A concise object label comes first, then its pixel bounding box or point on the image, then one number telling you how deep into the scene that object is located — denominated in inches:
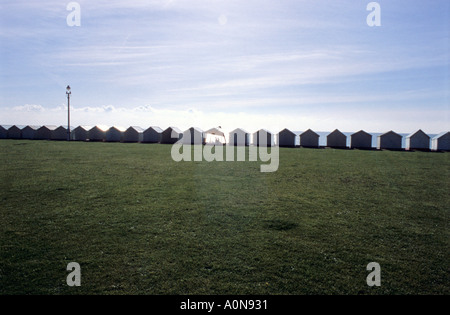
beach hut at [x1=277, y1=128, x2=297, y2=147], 2031.3
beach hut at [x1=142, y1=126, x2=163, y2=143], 2185.0
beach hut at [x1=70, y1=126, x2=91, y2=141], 2258.9
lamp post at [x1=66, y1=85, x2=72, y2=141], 1759.2
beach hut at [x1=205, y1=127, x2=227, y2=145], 2110.0
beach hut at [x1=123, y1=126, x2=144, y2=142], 2217.0
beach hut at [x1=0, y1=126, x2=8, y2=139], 2301.9
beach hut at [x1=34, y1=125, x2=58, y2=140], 2247.8
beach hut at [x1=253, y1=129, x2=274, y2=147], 2015.3
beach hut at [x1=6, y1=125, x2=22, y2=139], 2284.7
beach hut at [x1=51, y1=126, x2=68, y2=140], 2256.4
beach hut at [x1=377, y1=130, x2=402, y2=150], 1866.4
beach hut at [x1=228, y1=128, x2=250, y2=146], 2073.1
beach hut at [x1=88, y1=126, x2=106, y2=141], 2256.4
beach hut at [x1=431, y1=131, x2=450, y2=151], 1795.0
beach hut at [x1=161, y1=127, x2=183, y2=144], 2160.2
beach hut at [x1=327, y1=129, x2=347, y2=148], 1959.9
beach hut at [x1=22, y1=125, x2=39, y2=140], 2266.2
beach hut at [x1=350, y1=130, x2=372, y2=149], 1910.7
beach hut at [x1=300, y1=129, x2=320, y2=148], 1991.9
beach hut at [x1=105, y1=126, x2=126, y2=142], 2251.5
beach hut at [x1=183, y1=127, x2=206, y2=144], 2069.4
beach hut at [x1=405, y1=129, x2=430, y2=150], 1828.2
